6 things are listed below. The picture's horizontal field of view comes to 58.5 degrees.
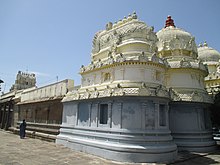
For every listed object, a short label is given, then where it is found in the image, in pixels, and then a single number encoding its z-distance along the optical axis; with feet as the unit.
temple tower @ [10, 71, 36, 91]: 153.48
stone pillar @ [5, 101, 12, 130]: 108.99
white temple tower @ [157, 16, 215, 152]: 55.77
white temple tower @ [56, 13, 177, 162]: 41.01
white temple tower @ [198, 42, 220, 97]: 87.83
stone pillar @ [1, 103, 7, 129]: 116.31
